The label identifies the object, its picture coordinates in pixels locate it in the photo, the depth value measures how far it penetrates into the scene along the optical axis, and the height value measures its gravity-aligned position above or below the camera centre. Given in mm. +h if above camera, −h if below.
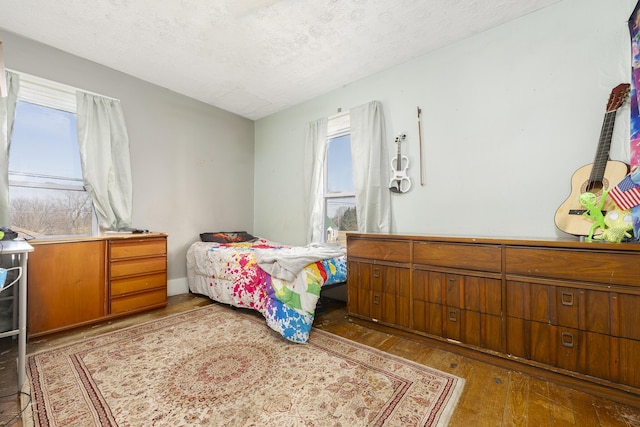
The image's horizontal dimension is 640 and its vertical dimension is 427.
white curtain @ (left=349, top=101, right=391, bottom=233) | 2807 +496
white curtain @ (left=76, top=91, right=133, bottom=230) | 2674 +660
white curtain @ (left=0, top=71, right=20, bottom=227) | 2232 +759
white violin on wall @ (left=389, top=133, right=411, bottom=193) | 2686 +487
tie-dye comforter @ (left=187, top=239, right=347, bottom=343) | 2059 -604
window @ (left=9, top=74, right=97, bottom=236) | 2438 +531
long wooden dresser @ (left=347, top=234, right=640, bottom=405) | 1366 -529
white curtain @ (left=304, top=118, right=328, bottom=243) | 3430 +579
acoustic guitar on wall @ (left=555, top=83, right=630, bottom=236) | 1684 +293
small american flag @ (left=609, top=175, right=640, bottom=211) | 1495 +154
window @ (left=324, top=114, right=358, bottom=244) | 3287 +494
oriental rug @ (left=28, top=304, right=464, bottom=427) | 1256 -952
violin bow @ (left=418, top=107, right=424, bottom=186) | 2592 +810
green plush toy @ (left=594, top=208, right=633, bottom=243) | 1454 -35
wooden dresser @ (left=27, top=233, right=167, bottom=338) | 2104 -547
